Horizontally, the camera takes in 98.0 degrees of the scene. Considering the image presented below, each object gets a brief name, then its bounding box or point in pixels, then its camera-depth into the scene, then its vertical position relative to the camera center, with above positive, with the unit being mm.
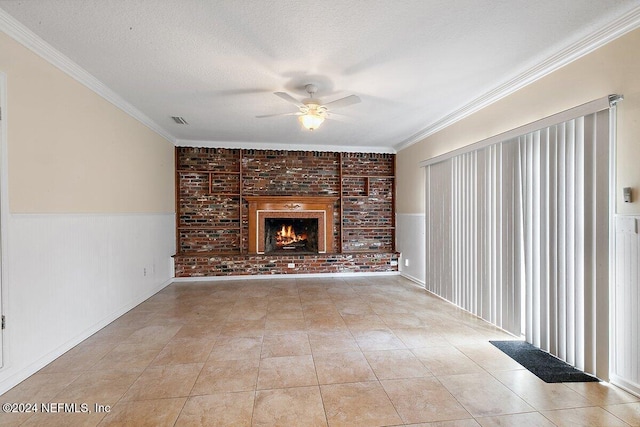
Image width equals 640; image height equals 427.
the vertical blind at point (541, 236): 2031 -193
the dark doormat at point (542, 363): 2064 -1211
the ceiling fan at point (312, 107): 2846 +1137
